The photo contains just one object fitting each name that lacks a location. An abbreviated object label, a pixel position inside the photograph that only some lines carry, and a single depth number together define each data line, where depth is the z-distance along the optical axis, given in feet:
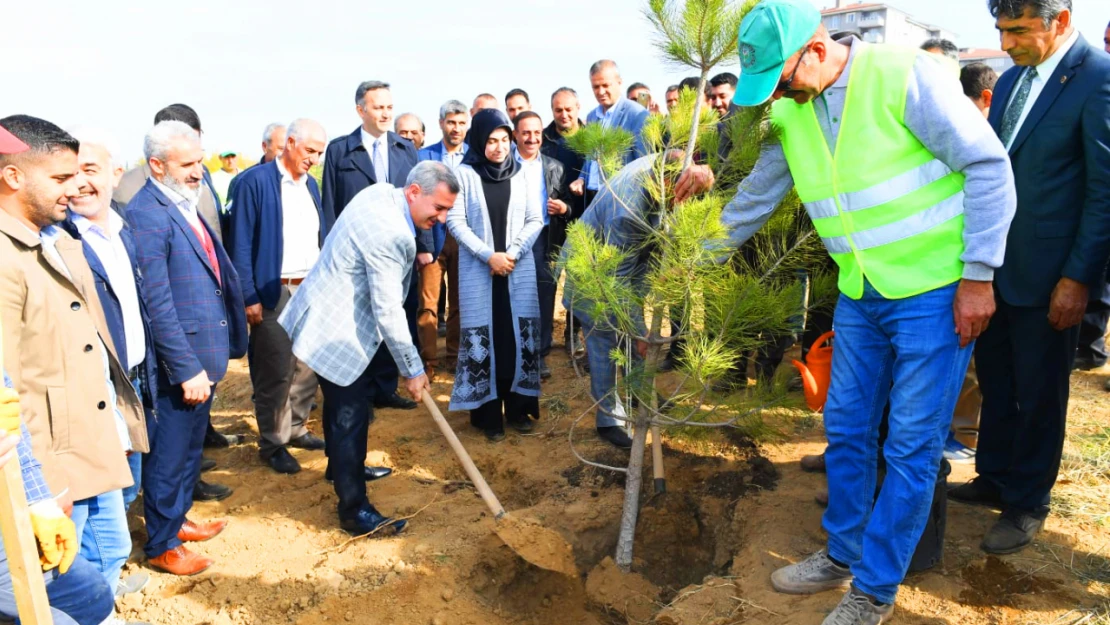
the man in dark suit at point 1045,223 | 7.97
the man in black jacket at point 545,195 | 14.25
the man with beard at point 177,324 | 9.71
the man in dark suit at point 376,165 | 15.33
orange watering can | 8.60
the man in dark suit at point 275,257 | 13.10
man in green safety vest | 6.75
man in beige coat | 6.47
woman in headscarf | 13.70
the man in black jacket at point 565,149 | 17.29
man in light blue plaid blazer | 10.15
